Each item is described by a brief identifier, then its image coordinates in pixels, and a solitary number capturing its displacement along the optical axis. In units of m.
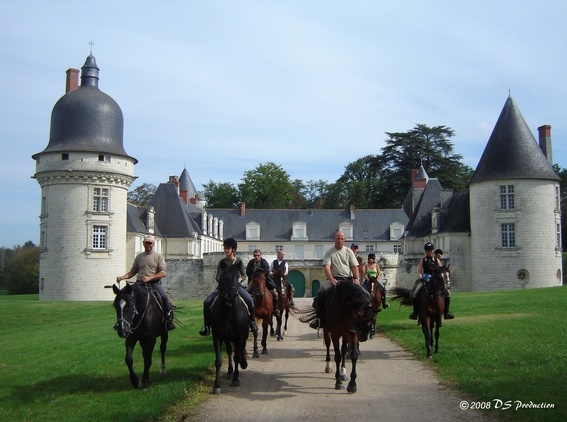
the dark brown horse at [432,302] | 11.51
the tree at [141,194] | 71.75
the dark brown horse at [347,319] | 8.65
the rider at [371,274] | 13.84
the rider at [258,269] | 12.24
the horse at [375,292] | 13.81
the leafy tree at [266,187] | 73.81
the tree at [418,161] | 67.69
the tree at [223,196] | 77.50
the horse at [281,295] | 14.06
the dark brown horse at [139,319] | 8.59
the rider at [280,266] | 14.23
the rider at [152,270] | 9.70
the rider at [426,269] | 11.80
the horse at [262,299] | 12.02
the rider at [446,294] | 11.87
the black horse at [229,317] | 9.02
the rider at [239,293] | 9.28
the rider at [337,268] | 9.45
